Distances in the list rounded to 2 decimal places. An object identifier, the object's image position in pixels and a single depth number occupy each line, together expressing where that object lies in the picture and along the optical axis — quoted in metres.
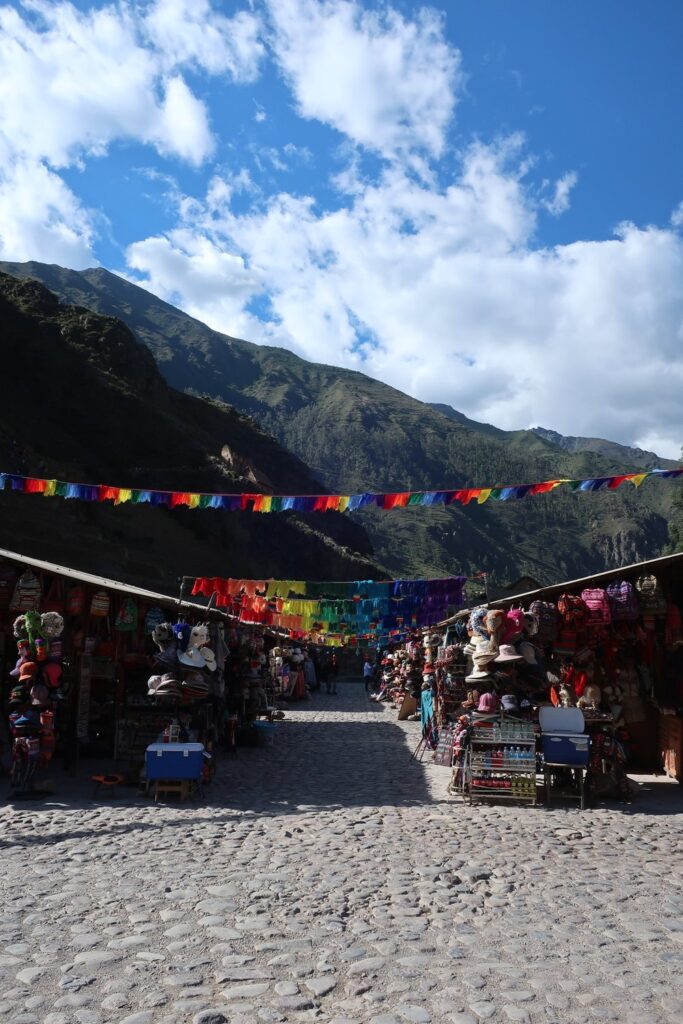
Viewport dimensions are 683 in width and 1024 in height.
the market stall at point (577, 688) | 9.96
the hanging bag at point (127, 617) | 12.56
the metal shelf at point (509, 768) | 9.83
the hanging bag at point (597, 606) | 10.41
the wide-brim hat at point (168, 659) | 11.05
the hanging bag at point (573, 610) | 10.66
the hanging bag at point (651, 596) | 10.33
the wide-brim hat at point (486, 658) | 10.27
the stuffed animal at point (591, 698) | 11.30
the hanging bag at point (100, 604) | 12.03
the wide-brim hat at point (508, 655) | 10.09
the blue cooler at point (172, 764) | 9.77
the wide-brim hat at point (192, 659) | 11.11
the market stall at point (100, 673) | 9.81
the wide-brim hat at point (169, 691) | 10.80
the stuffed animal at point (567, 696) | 11.69
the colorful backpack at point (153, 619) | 12.88
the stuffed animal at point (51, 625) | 9.93
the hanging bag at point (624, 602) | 10.34
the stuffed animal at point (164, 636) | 11.11
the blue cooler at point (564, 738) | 9.67
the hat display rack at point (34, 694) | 9.62
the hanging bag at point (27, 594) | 11.48
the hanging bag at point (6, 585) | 11.71
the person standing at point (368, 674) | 35.40
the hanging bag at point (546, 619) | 10.70
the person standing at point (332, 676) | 35.34
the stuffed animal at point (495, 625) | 10.29
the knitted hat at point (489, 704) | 10.13
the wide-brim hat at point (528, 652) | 10.16
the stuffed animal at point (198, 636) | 11.27
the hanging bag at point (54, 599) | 11.95
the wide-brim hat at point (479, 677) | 10.29
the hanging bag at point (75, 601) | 11.94
